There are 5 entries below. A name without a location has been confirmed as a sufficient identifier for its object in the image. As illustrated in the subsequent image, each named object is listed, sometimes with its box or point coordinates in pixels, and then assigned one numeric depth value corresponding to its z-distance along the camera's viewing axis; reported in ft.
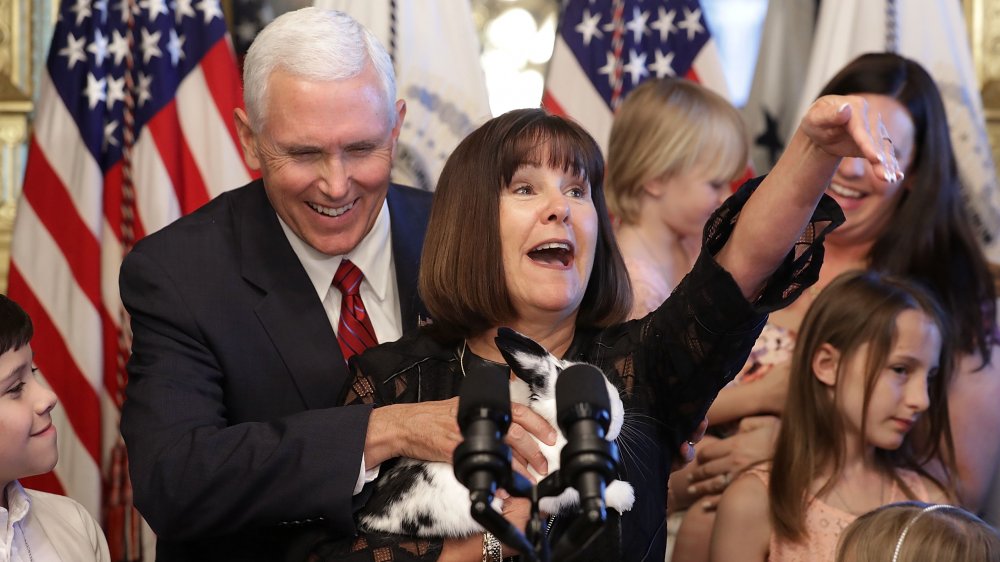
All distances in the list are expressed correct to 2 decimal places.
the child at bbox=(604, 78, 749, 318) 12.35
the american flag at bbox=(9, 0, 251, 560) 12.95
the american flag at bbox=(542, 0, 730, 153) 14.56
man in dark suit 7.39
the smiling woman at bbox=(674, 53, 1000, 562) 10.96
